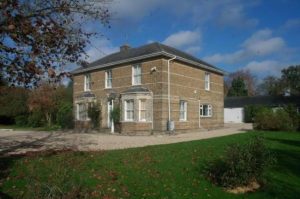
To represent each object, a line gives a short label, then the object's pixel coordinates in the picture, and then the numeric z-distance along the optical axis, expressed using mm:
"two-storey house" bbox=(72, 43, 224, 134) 18249
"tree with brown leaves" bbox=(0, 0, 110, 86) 4714
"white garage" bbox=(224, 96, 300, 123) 36892
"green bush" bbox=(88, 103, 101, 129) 21798
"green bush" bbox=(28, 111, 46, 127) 28853
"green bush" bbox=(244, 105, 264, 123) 34799
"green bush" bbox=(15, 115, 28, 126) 31058
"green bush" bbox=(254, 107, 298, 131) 19440
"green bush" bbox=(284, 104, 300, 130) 20195
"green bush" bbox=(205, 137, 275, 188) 5478
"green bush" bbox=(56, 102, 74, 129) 24894
